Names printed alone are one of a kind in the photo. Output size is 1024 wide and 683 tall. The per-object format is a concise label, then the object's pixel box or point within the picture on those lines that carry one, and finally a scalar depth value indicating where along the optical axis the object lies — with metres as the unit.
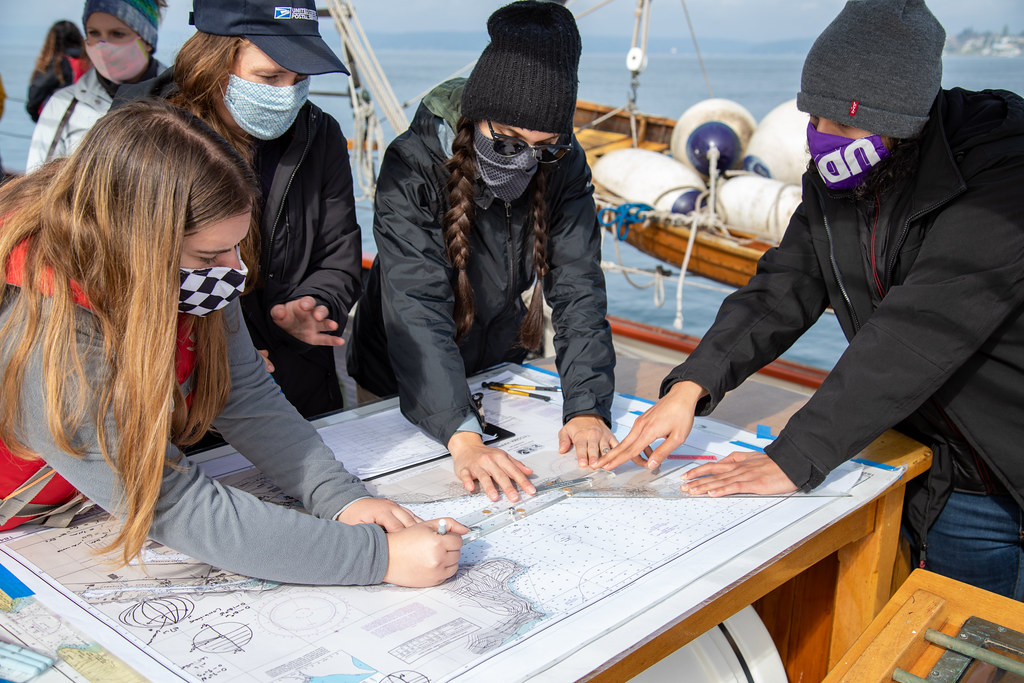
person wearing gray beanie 1.28
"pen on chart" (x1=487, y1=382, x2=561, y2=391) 1.84
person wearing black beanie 1.46
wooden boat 4.52
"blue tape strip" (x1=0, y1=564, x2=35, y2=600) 1.02
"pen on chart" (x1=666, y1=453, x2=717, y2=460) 1.52
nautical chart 0.91
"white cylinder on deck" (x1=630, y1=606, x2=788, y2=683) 1.35
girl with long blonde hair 0.98
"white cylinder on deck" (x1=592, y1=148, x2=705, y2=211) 5.11
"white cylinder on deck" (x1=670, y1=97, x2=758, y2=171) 5.68
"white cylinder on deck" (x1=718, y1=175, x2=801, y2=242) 4.54
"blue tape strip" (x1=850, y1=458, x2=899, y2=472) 1.43
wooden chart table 1.10
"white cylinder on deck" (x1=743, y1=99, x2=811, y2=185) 5.10
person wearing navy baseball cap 1.61
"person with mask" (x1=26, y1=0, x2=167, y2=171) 2.13
